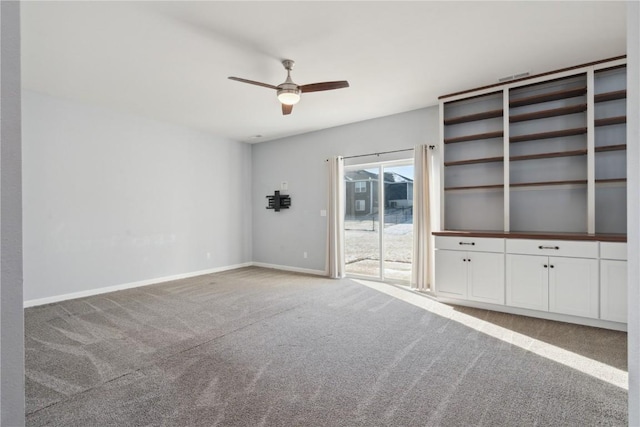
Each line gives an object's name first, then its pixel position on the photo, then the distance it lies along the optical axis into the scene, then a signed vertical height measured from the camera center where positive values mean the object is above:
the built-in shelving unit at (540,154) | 3.64 +0.73
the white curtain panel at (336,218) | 6.04 -0.10
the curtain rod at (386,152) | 5.02 +1.05
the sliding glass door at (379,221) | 5.45 -0.14
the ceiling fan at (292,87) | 3.39 +1.35
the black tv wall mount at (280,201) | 6.93 +0.26
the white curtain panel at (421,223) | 4.95 -0.16
